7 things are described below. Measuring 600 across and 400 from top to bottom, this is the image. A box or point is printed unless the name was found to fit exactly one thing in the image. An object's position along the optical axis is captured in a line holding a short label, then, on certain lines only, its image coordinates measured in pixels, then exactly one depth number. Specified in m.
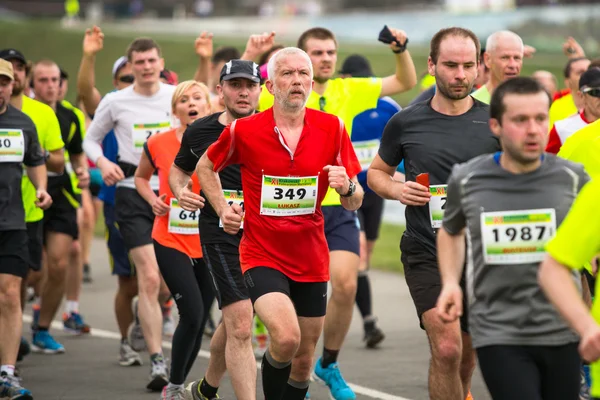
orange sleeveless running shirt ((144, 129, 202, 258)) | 17.94
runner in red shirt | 14.23
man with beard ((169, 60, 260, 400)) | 15.21
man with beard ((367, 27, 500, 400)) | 13.70
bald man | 17.98
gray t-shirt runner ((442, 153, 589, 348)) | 10.37
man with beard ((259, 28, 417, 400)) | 18.31
